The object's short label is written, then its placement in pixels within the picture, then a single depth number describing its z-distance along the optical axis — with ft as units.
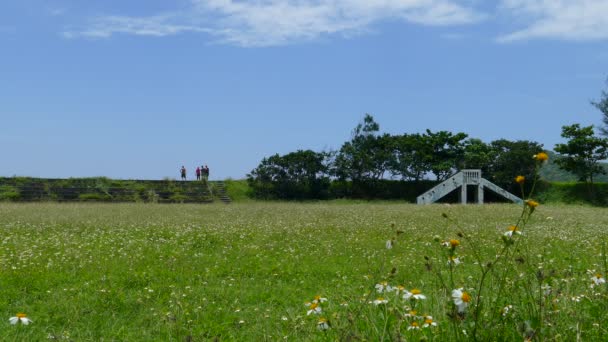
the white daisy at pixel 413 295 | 11.65
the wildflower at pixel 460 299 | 9.47
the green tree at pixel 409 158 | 151.53
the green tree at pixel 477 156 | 151.12
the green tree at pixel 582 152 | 142.82
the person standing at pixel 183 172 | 165.37
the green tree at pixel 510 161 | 146.61
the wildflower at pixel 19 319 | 10.63
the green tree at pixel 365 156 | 150.51
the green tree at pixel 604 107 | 157.79
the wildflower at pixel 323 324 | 10.99
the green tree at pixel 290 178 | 150.00
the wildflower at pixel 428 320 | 11.59
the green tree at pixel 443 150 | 151.74
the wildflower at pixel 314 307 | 12.21
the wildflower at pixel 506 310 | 13.30
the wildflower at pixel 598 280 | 14.98
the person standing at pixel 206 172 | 163.73
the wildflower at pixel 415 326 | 11.58
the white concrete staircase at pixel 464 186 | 139.54
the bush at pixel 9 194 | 127.13
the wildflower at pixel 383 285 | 14.00
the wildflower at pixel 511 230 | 9.38
